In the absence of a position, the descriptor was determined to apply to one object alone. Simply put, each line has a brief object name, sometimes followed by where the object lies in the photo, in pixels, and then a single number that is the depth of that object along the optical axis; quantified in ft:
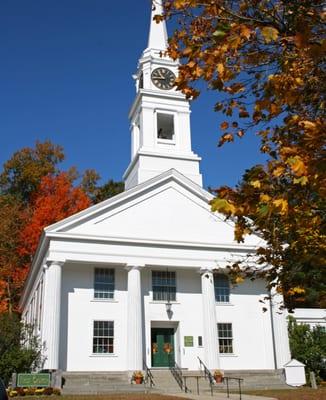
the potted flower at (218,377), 80.89
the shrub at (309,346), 95.40
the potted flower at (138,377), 77.36
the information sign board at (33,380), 68.13
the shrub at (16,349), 76.54
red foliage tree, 149.07
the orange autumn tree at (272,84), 14.85
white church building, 84.07
